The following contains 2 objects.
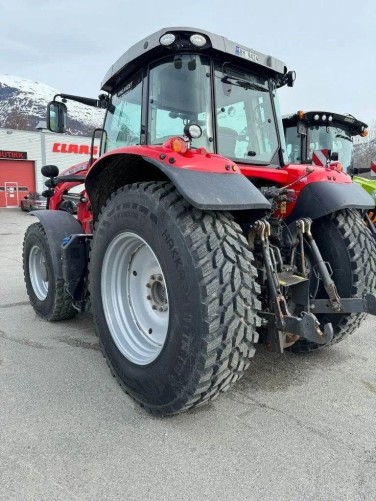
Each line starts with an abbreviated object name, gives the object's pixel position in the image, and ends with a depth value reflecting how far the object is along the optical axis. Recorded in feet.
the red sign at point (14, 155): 75.52
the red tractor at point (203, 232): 7.25
